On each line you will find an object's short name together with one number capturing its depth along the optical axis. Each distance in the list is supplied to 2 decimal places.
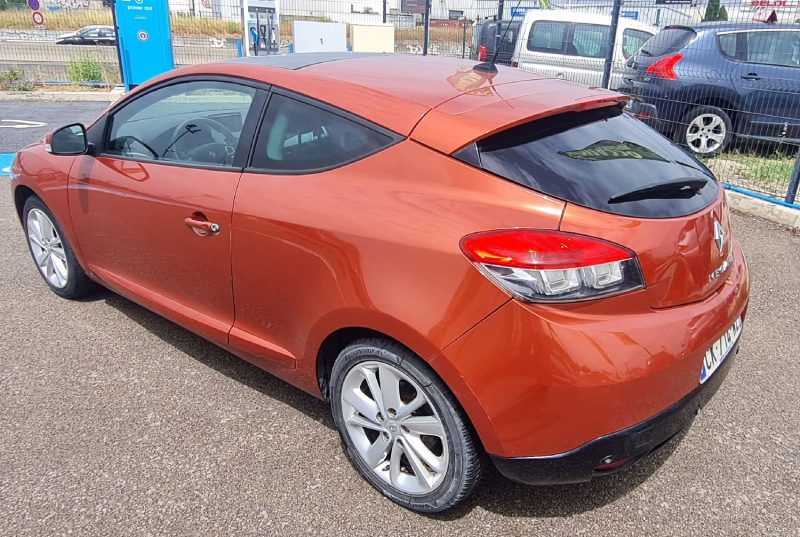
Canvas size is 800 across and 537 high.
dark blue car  6.71
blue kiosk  12.45
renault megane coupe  1.84
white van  8.95
